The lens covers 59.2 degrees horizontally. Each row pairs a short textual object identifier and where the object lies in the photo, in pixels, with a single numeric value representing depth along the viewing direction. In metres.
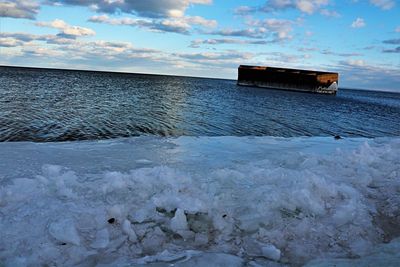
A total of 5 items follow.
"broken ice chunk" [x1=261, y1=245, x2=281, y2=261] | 4.75
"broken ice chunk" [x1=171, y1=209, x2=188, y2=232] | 5.37
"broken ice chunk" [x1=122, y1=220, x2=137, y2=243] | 5.04
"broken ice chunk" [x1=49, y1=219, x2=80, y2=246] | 4.76
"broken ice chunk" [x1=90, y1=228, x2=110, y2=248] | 4.81
